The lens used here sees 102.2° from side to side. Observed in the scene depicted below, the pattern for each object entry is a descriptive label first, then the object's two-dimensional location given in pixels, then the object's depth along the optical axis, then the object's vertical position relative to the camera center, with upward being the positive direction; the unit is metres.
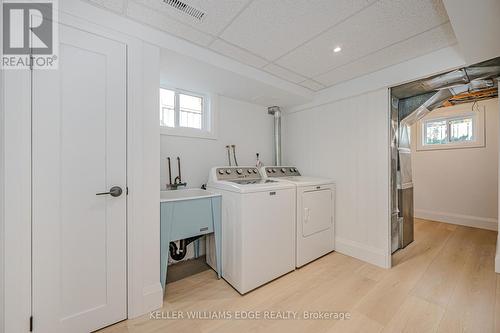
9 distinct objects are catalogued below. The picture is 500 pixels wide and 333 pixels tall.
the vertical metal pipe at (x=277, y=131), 3.29 +0.58
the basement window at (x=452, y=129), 3.58 +0.73
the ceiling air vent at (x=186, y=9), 1.35 +1.10
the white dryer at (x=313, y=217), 2.27 -0.60
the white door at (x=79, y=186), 1.22 -0.12
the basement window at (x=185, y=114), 2.41 +0.68
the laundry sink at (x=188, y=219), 1.71 -0.48
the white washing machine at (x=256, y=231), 1.81 -0.63
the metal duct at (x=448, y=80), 1.89 +0.89
